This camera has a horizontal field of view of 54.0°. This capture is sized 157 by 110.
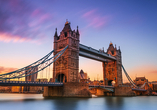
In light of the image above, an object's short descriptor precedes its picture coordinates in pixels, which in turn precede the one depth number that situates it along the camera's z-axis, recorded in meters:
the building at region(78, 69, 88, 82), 175.44
